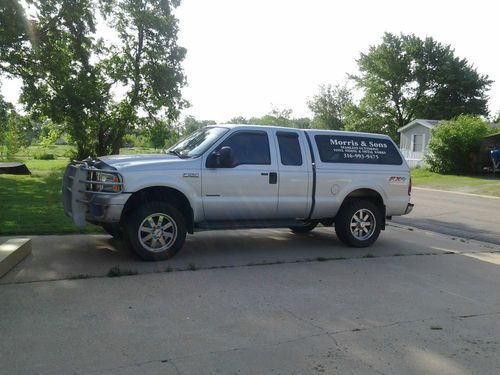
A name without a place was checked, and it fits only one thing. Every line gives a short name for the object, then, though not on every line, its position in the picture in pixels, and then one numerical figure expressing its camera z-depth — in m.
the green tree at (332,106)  71.81
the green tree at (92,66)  21.44
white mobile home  40.03
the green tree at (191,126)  50.13
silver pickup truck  6.75
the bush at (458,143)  31.20
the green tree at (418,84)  55.06
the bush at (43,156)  53.94
